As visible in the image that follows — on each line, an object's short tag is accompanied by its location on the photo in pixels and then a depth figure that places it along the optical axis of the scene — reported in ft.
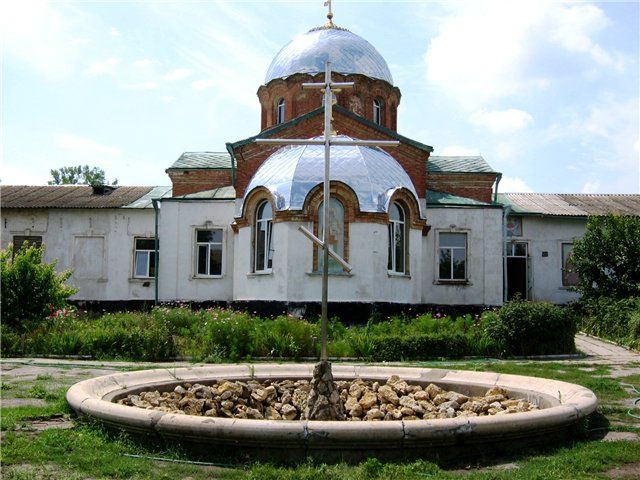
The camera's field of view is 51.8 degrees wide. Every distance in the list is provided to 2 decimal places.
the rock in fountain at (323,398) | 20.51
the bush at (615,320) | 55.36
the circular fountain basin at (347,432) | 16.03
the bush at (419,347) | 44.32
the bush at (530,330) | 46.62
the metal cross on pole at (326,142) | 21.25
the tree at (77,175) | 195.00
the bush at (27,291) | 52.37
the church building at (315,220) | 59.88
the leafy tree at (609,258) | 67.15
